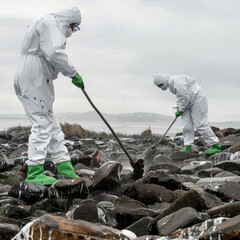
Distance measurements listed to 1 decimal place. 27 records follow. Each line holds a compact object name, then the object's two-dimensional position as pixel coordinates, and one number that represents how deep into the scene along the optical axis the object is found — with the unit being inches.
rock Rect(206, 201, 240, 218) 147.5
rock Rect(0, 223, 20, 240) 147.9
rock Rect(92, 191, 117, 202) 206.2
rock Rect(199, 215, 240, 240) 119.6
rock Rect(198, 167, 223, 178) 260.9
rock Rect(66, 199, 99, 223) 165.0
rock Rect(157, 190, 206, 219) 159.8
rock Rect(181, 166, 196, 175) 282.7
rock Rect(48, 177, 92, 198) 216.2
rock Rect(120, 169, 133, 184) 262.5
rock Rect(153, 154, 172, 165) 400.3
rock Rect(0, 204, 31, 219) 184.7
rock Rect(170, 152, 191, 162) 412.1
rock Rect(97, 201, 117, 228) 170.1
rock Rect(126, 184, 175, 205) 198.4
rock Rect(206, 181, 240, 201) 191.8
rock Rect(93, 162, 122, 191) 224.5
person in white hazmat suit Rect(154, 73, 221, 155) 444.1
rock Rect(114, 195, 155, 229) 172.2
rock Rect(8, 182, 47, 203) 212.2
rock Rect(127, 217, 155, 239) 152.6
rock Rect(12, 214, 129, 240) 126.7
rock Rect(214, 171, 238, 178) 245.1
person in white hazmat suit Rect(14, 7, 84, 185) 236.4
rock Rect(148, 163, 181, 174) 271.7
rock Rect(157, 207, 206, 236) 142.1
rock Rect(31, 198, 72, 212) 203.9
